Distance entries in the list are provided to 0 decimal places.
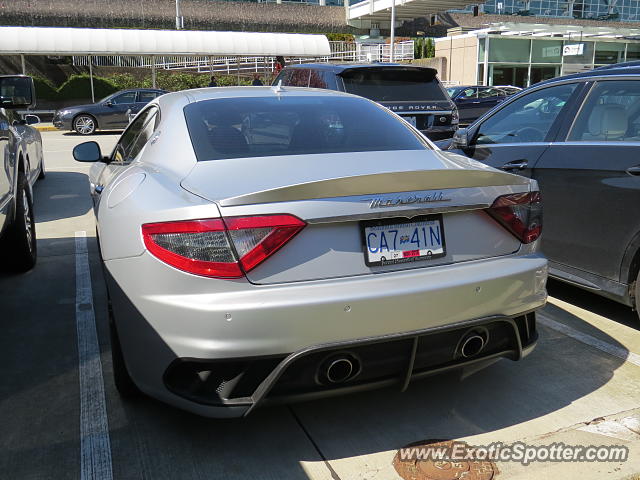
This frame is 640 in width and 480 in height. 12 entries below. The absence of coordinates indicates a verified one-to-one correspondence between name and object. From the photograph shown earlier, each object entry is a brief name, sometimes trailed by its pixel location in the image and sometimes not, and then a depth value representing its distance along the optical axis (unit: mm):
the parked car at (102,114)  19781
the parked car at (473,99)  18578
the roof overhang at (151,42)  27938
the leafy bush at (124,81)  30312
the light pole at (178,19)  36719
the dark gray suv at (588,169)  3902
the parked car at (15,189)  4602
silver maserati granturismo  2418
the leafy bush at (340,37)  39406
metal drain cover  2586
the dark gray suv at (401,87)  7914
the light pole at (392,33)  33594
